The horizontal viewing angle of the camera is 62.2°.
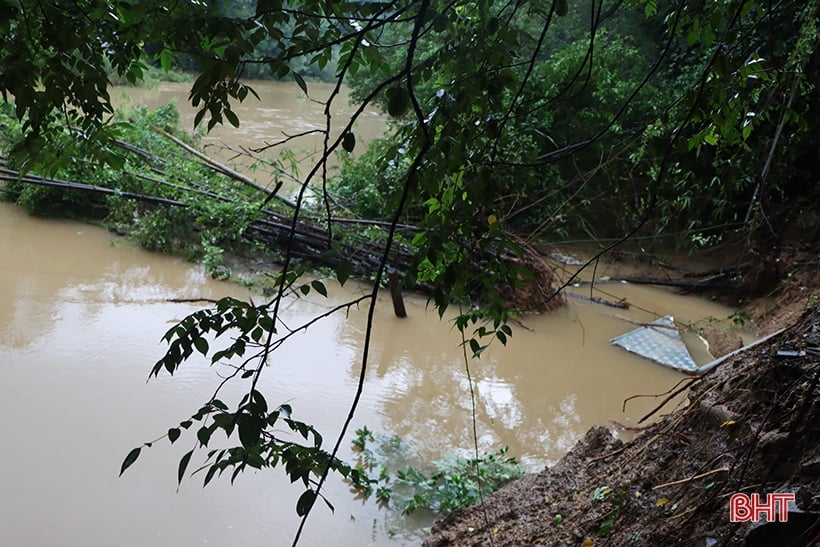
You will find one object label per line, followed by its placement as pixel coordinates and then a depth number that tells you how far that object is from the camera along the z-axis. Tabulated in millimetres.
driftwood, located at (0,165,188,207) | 6641
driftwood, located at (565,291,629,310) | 6480
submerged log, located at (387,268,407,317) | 5758
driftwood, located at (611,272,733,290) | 6919
